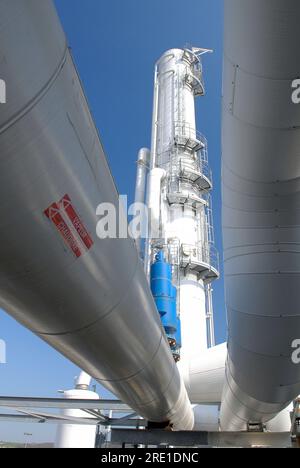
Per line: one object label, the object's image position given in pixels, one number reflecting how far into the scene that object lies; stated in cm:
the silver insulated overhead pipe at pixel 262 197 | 168
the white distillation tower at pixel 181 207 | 1062
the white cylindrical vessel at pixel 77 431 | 883
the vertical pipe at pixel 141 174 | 1359
